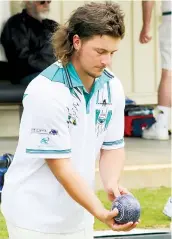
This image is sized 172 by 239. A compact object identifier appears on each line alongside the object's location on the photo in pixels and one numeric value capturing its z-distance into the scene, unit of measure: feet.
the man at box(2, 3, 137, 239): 23.38
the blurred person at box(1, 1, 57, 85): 55.52
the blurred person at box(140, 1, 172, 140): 55.16
